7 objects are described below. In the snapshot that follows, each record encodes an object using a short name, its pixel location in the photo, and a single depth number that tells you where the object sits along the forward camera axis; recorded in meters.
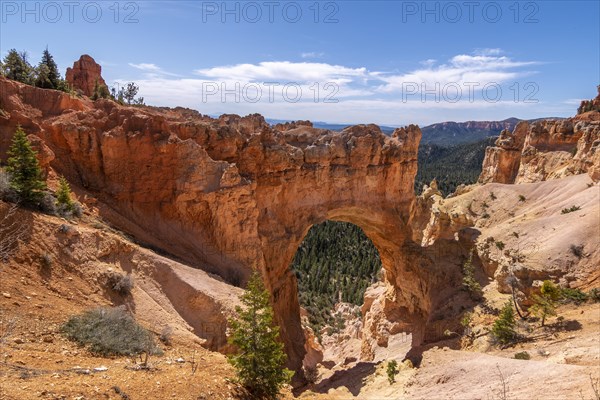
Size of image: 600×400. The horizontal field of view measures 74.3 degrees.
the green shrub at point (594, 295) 22.82
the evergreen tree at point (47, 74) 30.73
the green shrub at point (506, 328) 21.98
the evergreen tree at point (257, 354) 12.45
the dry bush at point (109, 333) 11.97
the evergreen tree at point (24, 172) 16.17
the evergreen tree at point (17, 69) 30.62
